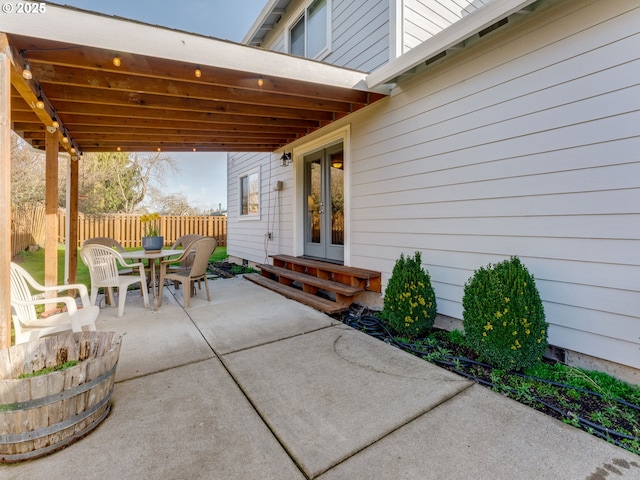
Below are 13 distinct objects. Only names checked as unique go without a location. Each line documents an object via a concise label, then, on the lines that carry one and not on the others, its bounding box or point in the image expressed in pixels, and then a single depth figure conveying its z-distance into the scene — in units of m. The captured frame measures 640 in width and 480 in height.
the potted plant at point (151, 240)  4.60
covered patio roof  2.58
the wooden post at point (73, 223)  5.05
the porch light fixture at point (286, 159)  6.34
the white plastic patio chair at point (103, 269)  3.92
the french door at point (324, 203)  5.22
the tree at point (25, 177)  10.27
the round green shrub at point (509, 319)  2.33
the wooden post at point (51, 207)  3.98
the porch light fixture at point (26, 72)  2.69
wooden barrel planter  1.51
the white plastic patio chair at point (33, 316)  2.42
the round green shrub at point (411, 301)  3.15
